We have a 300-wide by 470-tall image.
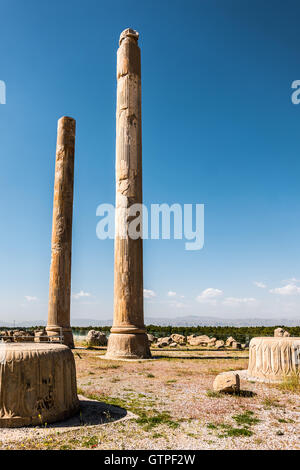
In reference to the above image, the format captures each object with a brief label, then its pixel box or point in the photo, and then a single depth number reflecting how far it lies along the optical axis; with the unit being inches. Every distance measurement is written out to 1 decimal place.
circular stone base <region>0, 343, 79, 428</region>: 209.3
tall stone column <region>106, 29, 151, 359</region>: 550.9
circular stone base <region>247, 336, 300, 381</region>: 363.6
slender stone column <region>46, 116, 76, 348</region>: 729.0
